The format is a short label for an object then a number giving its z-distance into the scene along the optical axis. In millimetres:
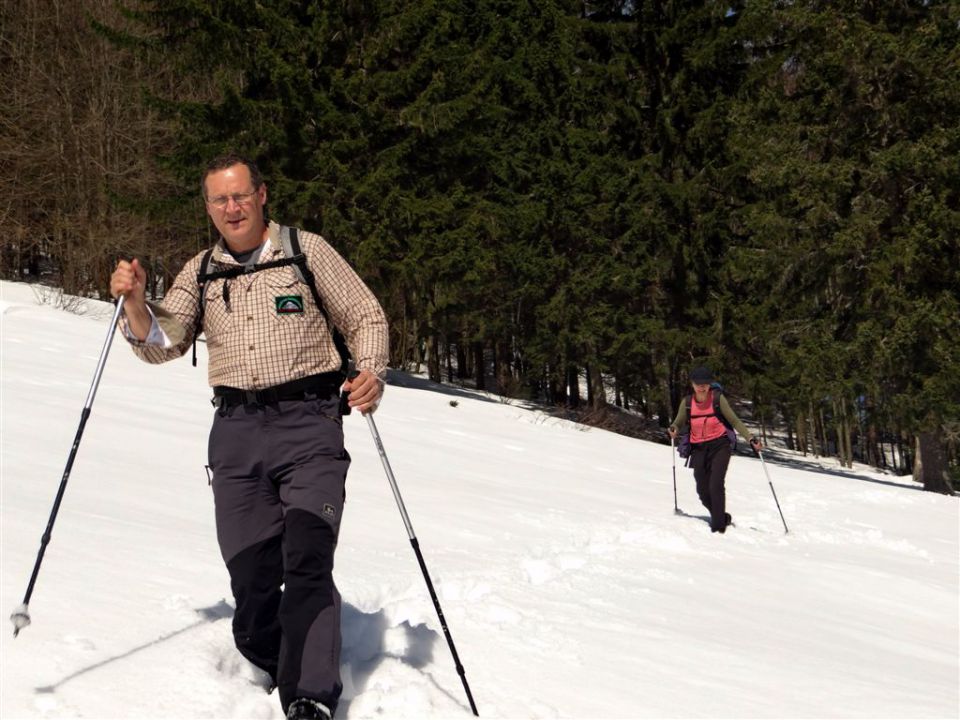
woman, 10016
